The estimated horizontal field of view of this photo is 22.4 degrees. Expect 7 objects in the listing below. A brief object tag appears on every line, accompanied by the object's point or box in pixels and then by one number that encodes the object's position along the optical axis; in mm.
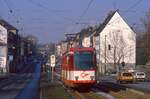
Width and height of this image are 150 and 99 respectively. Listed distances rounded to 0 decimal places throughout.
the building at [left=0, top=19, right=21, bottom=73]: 92402
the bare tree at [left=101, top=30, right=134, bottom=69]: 84454
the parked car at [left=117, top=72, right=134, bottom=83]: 52654
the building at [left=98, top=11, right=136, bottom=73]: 85127
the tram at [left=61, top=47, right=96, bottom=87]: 27268
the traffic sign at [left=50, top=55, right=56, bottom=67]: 40839
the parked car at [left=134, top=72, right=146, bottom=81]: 61140
